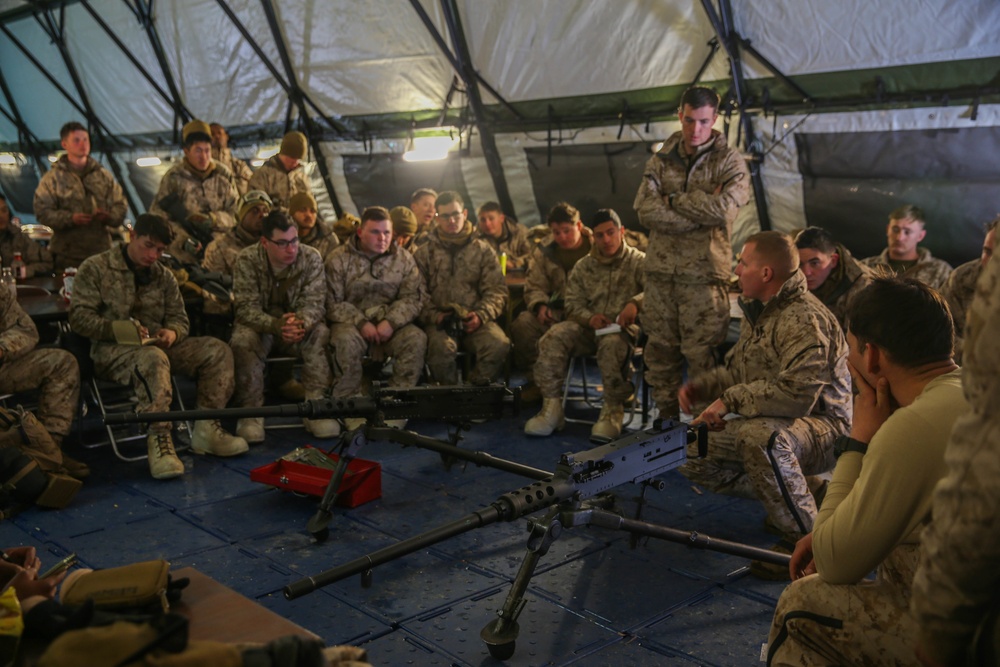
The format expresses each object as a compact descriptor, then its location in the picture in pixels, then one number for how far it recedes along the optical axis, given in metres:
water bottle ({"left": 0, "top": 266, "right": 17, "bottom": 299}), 5.15
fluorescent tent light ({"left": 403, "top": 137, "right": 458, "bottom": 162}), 9.65
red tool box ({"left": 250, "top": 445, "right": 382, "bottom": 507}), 4.56
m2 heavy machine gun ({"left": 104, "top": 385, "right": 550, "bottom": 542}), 4.11
